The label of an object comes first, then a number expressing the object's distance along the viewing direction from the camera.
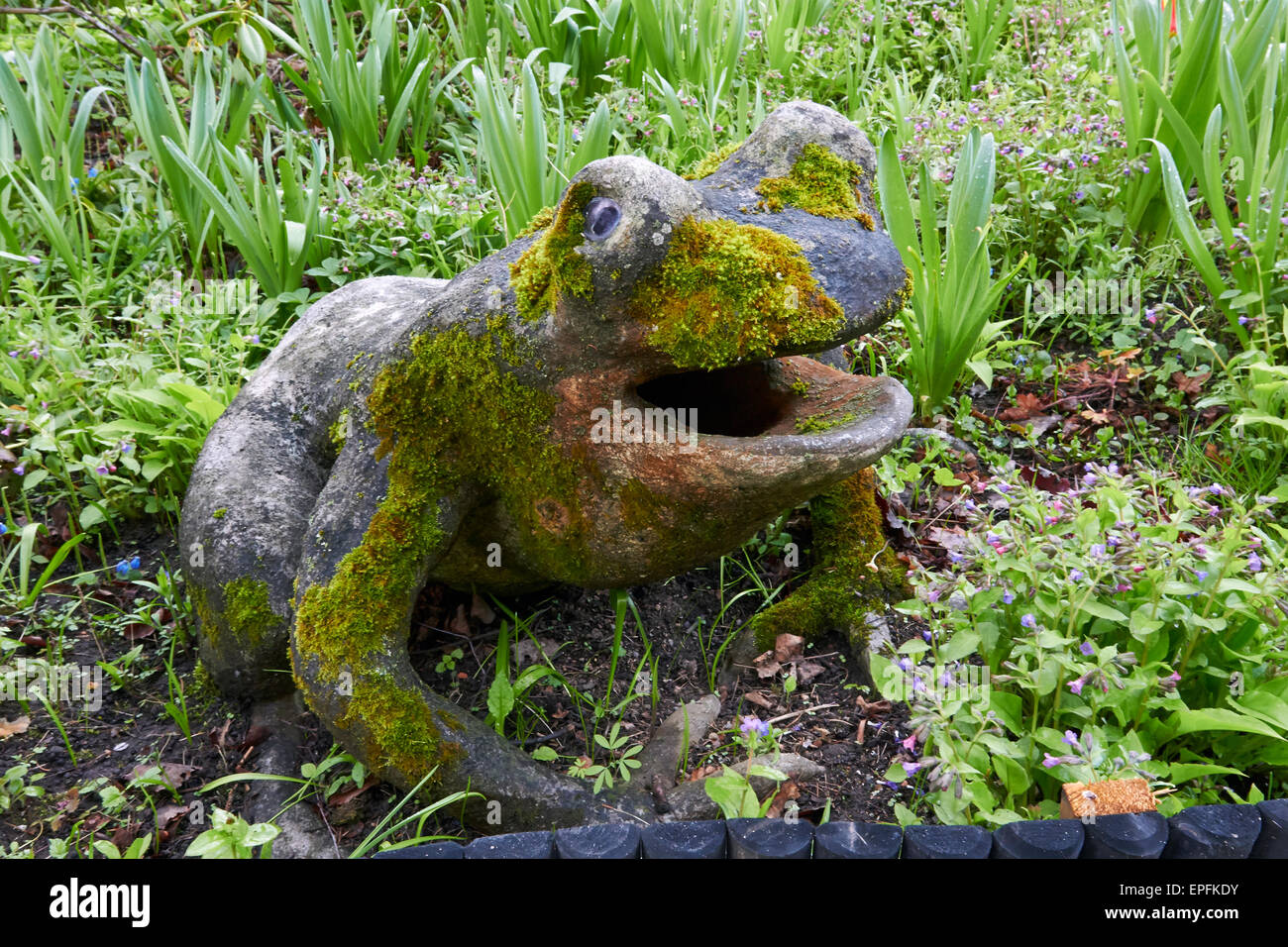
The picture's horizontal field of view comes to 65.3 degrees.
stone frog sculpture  1.67
